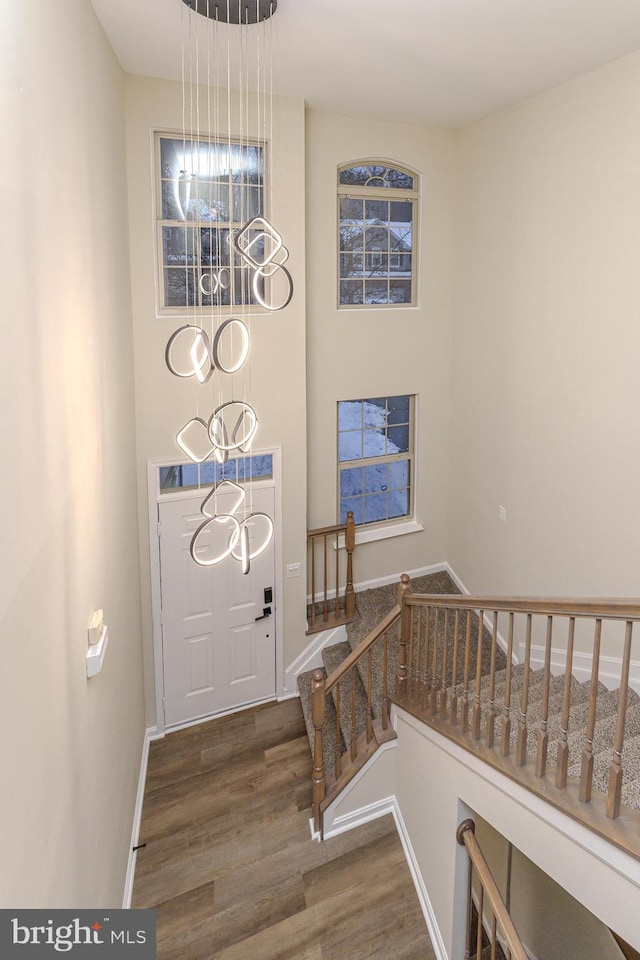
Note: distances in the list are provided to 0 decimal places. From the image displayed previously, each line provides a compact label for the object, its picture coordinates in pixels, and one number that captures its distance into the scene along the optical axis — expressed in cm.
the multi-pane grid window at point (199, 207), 483
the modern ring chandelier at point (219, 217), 464
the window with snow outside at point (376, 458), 634
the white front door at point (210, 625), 533
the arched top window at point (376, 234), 579
